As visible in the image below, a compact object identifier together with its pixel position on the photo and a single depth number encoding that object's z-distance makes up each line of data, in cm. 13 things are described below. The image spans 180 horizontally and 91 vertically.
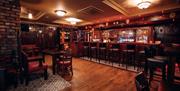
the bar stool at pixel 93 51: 725
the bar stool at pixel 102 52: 652
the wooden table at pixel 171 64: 150
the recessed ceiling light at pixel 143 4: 356
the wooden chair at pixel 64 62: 395
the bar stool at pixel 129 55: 530
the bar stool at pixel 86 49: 780
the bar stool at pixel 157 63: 257
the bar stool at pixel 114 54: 589
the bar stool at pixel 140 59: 510
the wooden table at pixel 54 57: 396
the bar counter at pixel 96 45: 518
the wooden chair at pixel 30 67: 305
